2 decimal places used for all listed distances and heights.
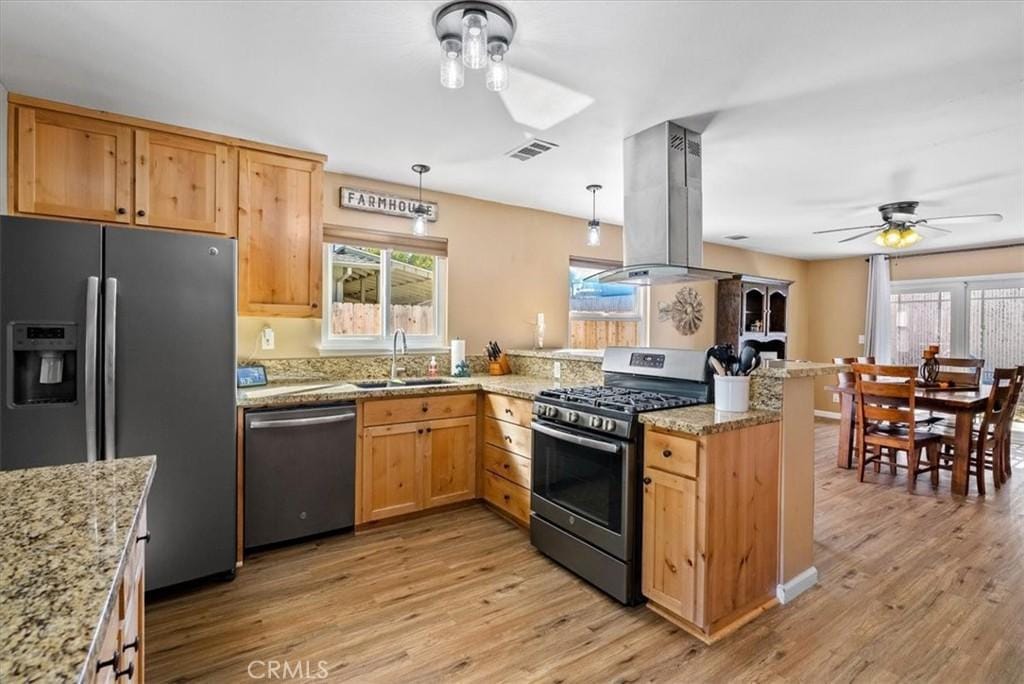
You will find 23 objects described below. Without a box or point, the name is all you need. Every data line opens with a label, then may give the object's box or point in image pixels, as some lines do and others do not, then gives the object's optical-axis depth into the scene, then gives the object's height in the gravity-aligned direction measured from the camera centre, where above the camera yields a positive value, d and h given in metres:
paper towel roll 3.87 -0.13
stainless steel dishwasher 2.66 -0.80
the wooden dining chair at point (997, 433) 3.84 -0.75
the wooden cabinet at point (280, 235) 2.95 +0.63
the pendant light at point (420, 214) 3.42 +0.90
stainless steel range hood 2.75 +0.78
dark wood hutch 6.15 +0.35
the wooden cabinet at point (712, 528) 1.98 -0.82
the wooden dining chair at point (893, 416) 3.88 -0.63
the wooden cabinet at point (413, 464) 3.02 -0.84
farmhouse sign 3.57 +1.01
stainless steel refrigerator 2.03 -0.14
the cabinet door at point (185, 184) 2.64 +0.85
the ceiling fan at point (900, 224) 4.18 +1.03
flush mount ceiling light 1.72 +1.12
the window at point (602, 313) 4.96 +0.27
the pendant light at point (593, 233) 4.05 +0.88
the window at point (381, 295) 3.64 +0.32
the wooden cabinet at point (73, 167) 2.41 +0.85
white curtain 6.71 +0.43
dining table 3.78 -0.54
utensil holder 2.25 -0.25
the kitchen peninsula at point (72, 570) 0.60 -0.39
